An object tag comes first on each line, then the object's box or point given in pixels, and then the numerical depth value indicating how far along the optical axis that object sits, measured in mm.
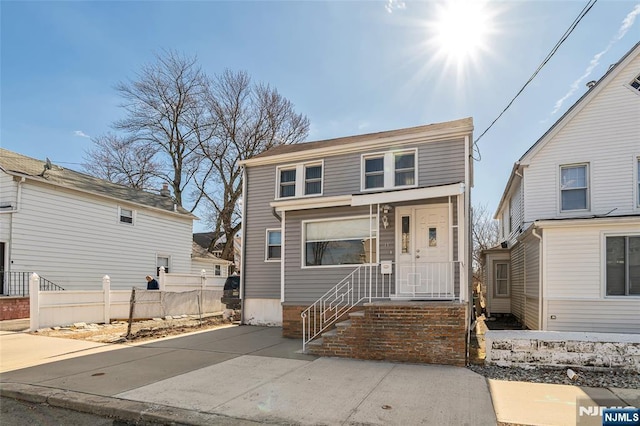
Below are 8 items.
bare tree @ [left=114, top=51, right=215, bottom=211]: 26203
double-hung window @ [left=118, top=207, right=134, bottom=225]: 16833
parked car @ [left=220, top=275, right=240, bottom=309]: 13812
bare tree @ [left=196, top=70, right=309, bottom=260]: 27203
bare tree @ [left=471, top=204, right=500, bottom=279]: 30609
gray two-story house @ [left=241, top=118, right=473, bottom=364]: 7402
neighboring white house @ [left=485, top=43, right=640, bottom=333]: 9781
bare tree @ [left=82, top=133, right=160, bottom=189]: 27922
